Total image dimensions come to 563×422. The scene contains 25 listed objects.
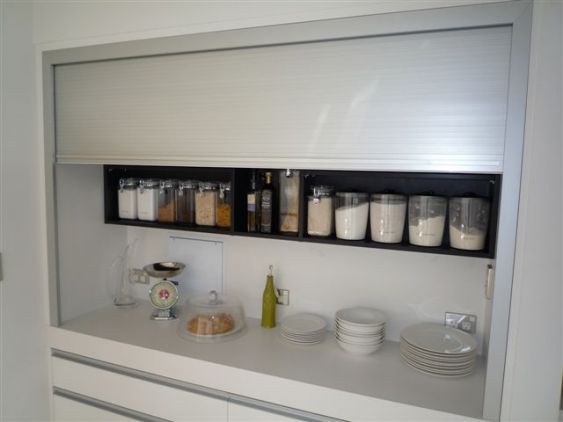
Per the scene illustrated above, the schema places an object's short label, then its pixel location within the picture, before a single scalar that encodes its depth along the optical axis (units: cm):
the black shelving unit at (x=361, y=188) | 148
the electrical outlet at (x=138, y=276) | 238
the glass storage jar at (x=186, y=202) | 201
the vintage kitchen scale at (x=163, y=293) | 208
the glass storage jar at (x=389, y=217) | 158
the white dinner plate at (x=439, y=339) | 158
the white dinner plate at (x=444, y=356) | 152
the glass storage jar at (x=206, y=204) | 191
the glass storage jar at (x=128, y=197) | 209
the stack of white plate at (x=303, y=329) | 178
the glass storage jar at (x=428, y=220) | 152
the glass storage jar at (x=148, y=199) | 203
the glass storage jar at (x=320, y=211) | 169
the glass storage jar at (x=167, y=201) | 203
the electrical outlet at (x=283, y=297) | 204
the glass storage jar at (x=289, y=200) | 180
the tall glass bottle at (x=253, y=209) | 182
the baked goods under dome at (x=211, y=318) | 184
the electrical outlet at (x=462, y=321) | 172
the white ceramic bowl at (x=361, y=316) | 177
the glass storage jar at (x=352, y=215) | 162
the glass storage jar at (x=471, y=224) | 146
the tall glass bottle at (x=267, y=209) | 181
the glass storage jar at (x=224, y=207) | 188
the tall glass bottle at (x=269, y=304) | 196
